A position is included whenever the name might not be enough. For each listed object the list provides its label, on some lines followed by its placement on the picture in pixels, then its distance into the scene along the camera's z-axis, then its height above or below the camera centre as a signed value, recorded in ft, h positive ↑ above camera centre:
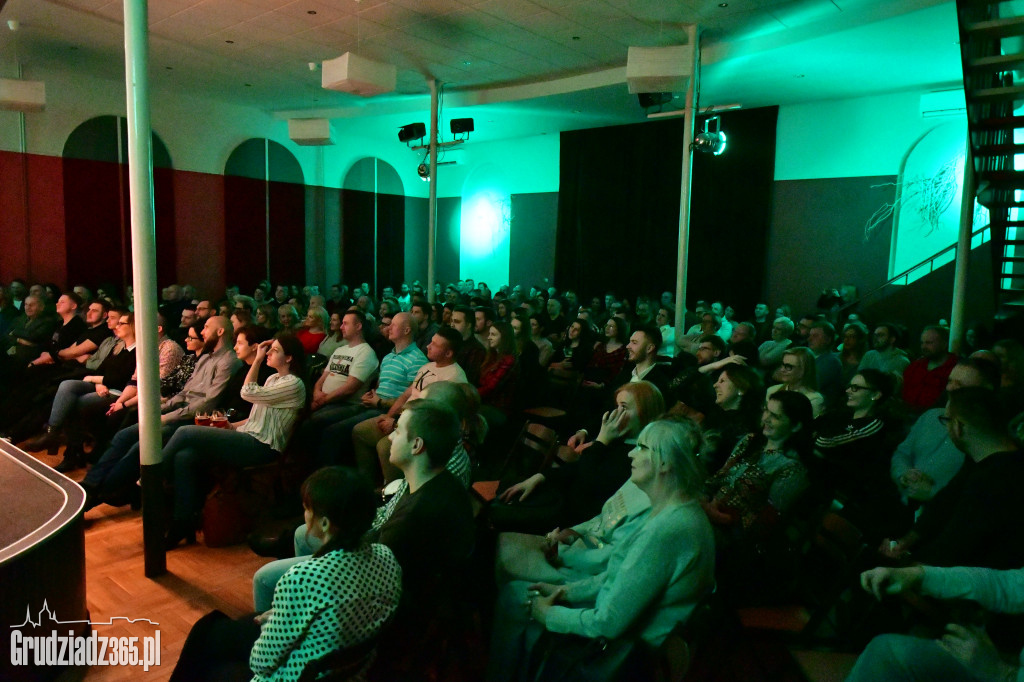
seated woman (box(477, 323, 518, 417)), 14.10 -2.51
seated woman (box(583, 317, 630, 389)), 16.46 -2.24
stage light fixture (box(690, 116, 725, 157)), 21.36 +4.19
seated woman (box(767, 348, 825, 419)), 11.10 -1.73
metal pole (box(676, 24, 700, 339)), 21.71 +2.05
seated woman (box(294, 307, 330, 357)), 18.56 -2.00
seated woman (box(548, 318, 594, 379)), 17.98 -2.43
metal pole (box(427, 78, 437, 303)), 27.43 +2.89
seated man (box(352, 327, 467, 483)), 11.97 -2.46
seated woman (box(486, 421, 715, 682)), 5.39 -2.60
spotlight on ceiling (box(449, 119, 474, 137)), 33.01 +6.97
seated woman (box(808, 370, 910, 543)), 9.10 -2.62
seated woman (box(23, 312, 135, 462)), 14.66 -3.02
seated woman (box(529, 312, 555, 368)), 18.88 -2.20
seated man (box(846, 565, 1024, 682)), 4.92 -2.80
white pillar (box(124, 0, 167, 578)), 8.90 +0.34
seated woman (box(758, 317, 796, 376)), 17.89 -2.05
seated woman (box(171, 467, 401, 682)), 4.75 -2.45
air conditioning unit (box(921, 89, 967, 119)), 29.07 +7.65
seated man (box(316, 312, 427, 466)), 13.26 -2.22
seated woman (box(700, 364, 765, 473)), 9.87 -2.20
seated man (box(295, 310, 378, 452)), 12.67 -2.47
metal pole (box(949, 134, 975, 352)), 18.29 +0.20
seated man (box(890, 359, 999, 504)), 8.85 -2.56
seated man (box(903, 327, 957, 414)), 14.10 -2.08
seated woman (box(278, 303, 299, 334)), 20.65 -1.78
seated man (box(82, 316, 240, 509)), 11.53 -3.00
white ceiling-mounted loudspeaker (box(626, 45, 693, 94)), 19.75 +6.09
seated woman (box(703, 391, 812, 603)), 6.73 -2.58
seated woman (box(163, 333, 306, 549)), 10.80 -2.99
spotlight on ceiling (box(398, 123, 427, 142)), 34.58 +6.88
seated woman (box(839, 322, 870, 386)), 16.63 -1.85
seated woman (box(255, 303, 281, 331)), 19.27 -1.69
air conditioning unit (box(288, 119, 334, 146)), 29.78 +5.87
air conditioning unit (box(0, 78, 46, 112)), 23.85 +5.74
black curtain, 36.86 +3.60
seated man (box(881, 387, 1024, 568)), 5.91 -2.11
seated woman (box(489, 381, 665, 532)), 8.32 -2.77
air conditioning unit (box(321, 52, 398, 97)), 19.98 +5.73
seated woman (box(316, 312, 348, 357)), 17.79 -2.18
